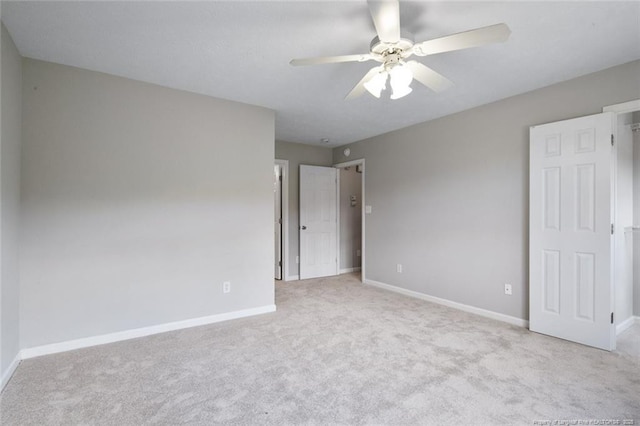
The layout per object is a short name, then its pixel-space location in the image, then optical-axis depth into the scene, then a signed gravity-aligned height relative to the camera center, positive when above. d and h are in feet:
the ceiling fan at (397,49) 5.06 +2.98
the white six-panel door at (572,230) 8.66 -0.63
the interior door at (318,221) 17.94 -0.61
